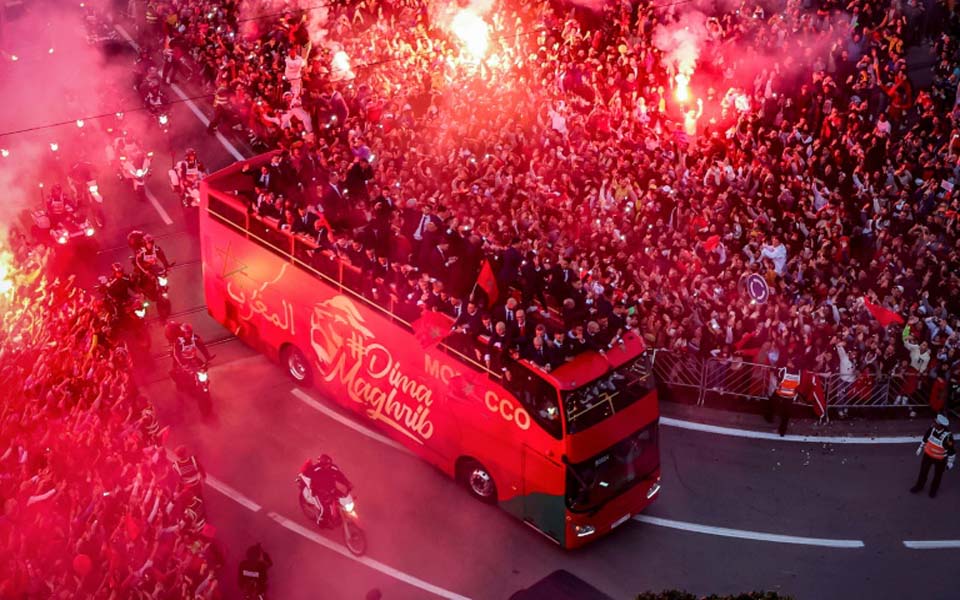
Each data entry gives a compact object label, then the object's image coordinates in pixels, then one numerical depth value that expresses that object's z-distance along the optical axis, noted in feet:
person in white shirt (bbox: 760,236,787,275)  61.57
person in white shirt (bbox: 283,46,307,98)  81.61
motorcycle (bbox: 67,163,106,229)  77.25
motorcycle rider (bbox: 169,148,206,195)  75.31
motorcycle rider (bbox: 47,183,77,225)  71.26
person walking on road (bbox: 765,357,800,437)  56.95
